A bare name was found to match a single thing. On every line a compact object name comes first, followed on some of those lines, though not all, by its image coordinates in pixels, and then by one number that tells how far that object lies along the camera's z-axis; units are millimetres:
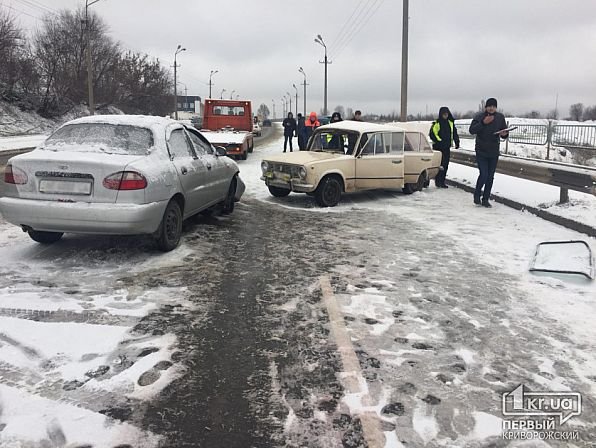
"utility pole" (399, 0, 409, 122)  20609
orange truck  25109
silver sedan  5594
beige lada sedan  10156
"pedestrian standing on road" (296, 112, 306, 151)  19047
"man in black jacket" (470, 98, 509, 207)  10047
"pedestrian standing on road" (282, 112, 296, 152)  21952
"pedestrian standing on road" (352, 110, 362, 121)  15773
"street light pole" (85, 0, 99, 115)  32938
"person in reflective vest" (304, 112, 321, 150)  17766
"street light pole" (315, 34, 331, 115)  41812
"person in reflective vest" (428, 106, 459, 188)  13008
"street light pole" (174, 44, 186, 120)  59125
